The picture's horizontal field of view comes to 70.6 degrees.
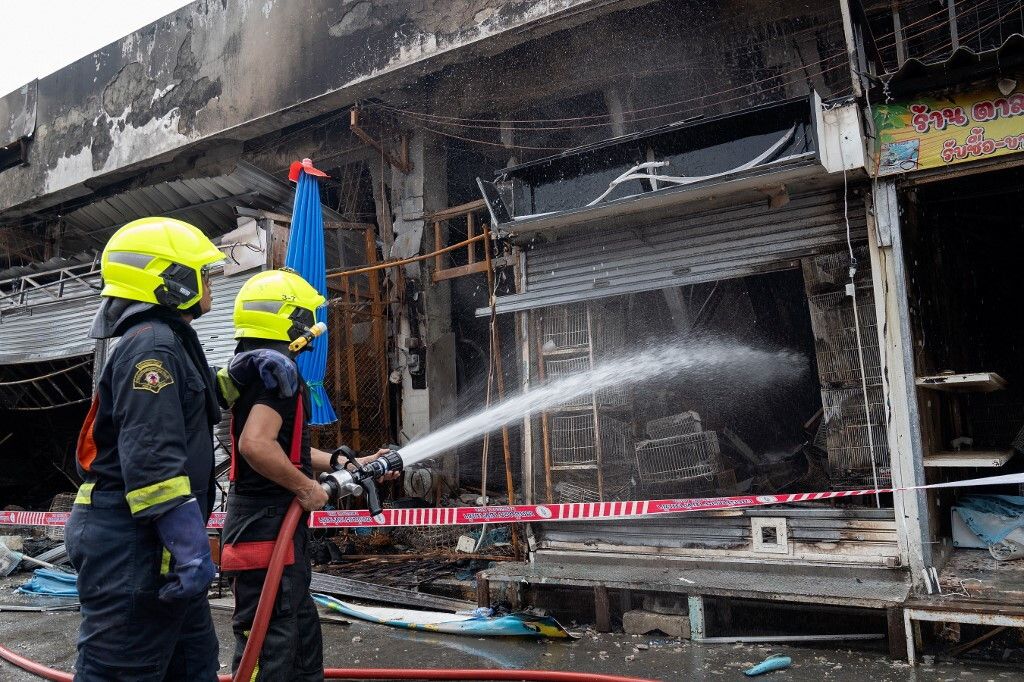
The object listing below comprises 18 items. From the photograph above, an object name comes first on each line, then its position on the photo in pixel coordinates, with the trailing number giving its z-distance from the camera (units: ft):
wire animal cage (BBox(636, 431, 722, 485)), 23.44
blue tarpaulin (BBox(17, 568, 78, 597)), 27.17
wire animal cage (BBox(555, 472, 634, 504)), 23.39
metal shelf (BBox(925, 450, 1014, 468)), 17.95
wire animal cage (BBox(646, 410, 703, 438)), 24.14
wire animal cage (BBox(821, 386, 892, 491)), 19.69
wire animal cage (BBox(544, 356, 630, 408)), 23.73
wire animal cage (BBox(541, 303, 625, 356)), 24.07
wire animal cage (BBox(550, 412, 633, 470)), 23.59
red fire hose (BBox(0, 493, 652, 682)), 10.89
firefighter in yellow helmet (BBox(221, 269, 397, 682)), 11.31
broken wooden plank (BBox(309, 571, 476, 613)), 22.50
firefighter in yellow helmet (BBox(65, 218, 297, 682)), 8.75
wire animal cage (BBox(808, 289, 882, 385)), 19.97
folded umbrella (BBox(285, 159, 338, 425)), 26.89
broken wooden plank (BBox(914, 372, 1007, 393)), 18.19
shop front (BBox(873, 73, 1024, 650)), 17.72
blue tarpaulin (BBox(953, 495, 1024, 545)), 20.34
